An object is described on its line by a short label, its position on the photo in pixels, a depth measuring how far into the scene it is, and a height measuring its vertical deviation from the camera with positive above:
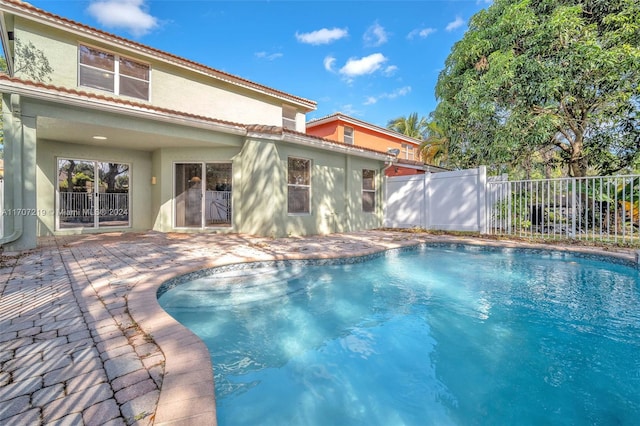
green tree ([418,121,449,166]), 20.64 +4.83
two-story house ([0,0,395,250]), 7.54 +1.89
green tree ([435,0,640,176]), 9.05 +4.44
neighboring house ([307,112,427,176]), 16.86 +5.12
